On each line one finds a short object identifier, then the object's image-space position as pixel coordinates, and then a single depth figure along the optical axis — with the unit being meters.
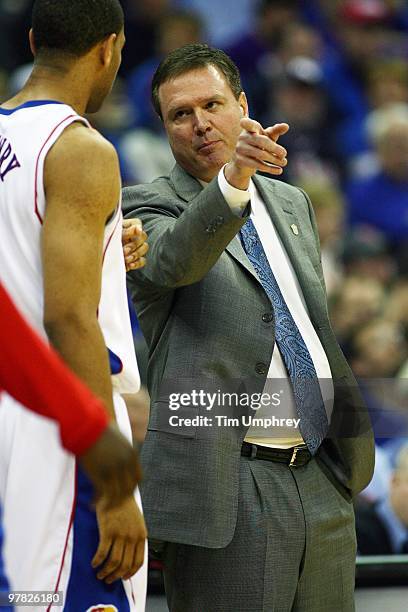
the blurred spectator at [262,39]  17.86
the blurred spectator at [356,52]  17.98
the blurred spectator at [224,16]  18.25
